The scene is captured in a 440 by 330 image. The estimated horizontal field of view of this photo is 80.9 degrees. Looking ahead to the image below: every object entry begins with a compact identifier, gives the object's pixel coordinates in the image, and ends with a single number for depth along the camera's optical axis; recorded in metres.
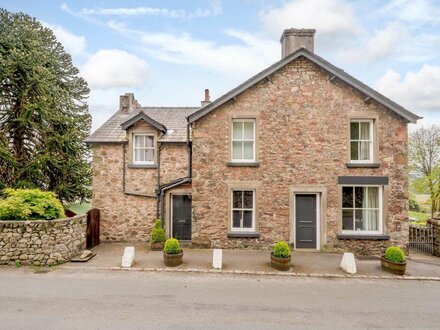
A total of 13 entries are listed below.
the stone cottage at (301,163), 12.02
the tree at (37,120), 16.53
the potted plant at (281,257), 9.77
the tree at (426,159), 21.48
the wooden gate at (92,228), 12.56
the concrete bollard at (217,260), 9.83
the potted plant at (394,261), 9.52
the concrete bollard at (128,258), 9.89
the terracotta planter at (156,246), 12.22
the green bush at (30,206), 10.20
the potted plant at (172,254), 9.98
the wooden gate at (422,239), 12.79
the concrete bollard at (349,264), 9.60
